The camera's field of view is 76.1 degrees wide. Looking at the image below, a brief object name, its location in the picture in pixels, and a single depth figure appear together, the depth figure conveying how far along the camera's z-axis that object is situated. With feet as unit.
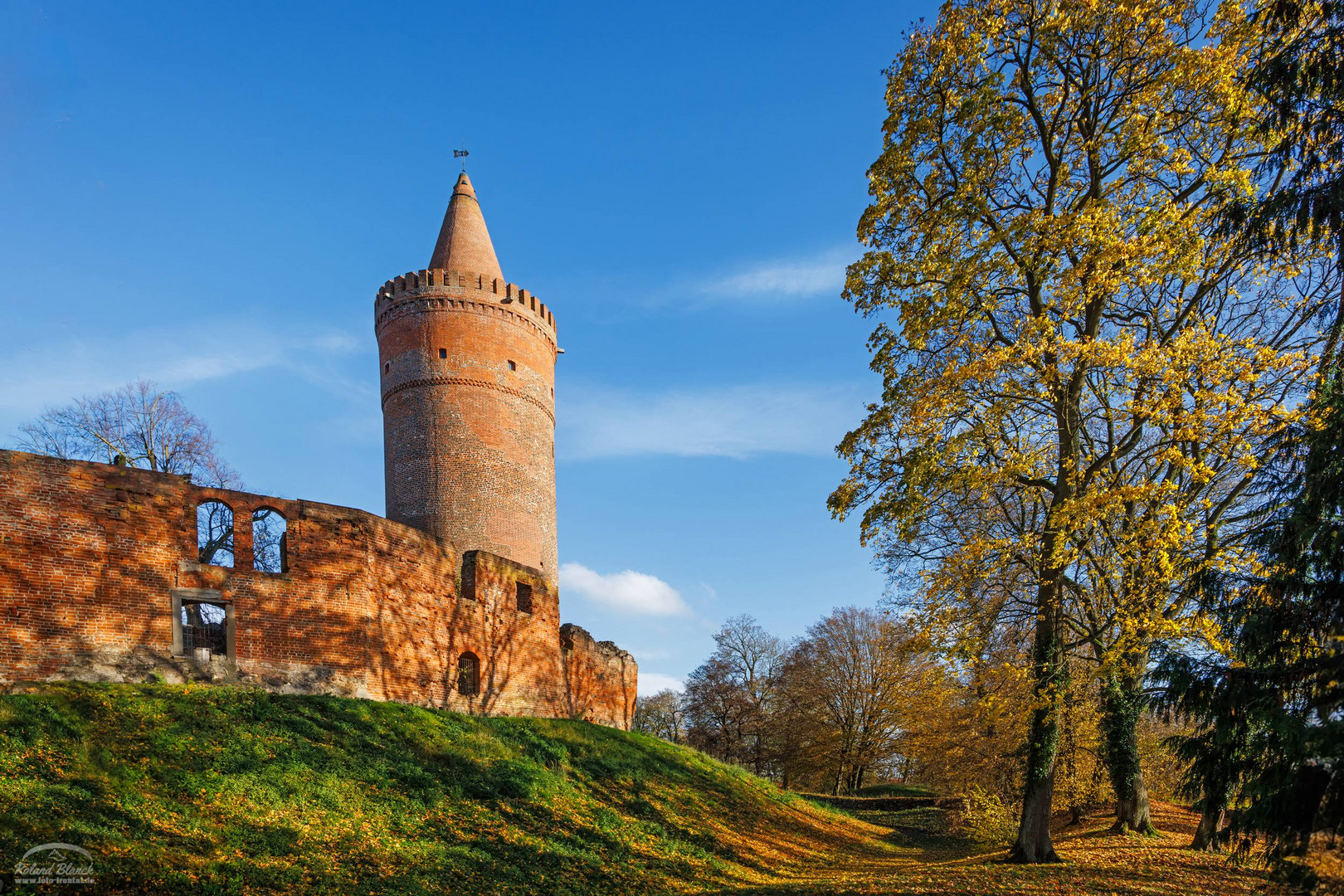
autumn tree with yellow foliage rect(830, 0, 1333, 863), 35.81
